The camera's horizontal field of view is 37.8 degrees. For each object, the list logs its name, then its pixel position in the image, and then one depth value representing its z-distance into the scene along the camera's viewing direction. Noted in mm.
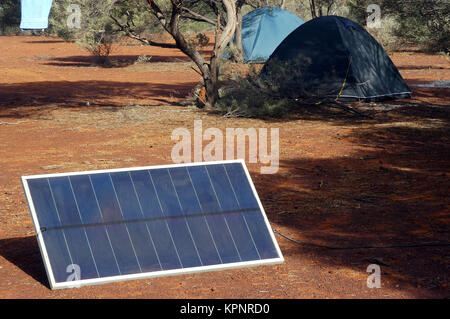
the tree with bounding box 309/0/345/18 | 34709
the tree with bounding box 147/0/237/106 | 16859
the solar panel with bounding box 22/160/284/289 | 5641
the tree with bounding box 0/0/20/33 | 52300
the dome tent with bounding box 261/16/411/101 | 17327
